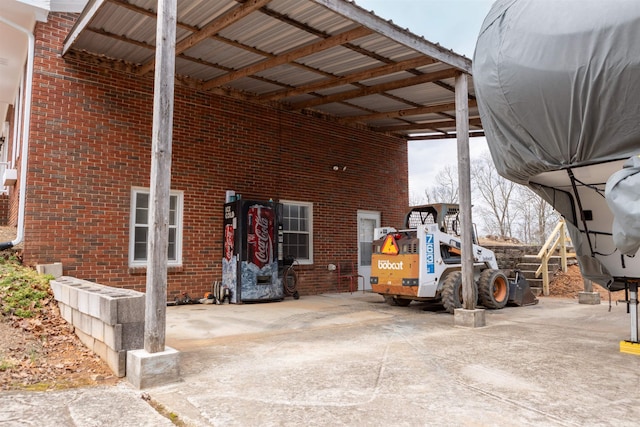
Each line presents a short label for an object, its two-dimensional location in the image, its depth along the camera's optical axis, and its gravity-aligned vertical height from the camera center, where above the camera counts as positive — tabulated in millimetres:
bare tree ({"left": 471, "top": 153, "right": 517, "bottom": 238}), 32844 +3922
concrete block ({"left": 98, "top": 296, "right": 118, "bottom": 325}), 4145 -571
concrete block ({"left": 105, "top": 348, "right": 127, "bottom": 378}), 4145 -1050
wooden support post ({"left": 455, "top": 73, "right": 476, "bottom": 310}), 7066 +836
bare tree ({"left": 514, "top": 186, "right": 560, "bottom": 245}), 30078 +2226
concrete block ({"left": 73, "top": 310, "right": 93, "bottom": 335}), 4784 -804
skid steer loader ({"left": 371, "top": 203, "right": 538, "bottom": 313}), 8070 -329
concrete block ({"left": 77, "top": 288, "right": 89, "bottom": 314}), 4748 -554
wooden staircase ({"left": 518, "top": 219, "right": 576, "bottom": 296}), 12039 -388
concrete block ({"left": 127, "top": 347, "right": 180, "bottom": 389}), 3871 -1045
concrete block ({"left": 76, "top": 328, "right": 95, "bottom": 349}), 4781 -979
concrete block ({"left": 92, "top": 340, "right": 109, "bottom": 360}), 4442 -1014
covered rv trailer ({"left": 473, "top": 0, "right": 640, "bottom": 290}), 3260 +1255
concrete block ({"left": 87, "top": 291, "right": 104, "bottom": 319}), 4418 -556
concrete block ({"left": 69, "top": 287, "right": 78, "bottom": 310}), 5076 -556
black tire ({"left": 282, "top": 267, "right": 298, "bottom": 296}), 10102 -731
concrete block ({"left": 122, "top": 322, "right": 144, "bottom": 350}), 4191 -814
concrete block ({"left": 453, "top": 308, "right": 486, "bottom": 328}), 6879 -1054
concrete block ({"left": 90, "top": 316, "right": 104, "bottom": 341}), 4464 -806
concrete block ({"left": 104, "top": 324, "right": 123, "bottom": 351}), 4152 -812
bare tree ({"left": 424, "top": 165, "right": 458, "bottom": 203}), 35906 +5111
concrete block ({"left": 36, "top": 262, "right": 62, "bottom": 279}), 7039 -318
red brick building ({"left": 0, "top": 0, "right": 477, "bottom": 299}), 7496 +1994
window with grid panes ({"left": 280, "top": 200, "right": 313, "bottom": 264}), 10789 +459
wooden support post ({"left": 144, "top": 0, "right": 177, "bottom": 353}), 4102 +622
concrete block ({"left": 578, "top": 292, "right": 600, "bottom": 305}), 10007 -1078
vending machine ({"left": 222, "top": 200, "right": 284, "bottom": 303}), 9078 -60
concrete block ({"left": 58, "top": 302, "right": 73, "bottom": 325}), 5358 -771
